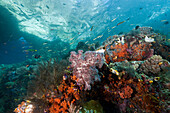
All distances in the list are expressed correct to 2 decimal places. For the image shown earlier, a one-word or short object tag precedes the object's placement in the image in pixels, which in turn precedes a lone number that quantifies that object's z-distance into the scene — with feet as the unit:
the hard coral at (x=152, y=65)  11.26
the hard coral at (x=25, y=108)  11.47
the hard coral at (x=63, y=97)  9.41
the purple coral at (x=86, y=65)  9.69
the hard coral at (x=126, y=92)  9.31
